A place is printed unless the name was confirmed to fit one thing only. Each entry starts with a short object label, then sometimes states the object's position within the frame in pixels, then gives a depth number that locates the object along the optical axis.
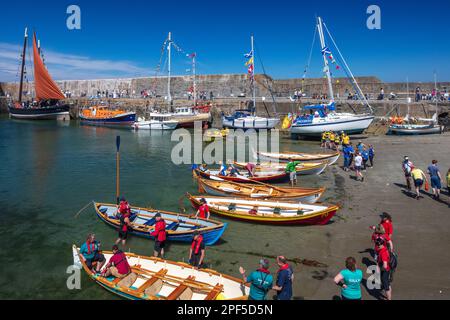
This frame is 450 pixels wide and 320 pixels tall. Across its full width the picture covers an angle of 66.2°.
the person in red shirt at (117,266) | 9.06
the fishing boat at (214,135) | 35.12
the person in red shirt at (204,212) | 12.55
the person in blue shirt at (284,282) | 7.16
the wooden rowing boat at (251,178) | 19.20
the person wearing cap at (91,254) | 9.59
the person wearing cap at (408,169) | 16.08
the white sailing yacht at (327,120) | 33.47
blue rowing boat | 11.58
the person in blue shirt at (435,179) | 14.30
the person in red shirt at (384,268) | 7.86
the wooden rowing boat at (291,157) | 23.31
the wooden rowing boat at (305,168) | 21.00
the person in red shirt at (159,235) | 10.79
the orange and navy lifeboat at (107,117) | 51.41
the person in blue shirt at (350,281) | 6.85
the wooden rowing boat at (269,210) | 12.83
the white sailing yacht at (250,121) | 41.19
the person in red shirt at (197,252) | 9.62
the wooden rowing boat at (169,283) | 8.16
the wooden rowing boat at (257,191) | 15.05
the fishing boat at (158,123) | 46.28
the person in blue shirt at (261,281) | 7.05
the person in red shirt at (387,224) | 9.82
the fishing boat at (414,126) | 33.47
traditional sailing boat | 55.62
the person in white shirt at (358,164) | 19.12
